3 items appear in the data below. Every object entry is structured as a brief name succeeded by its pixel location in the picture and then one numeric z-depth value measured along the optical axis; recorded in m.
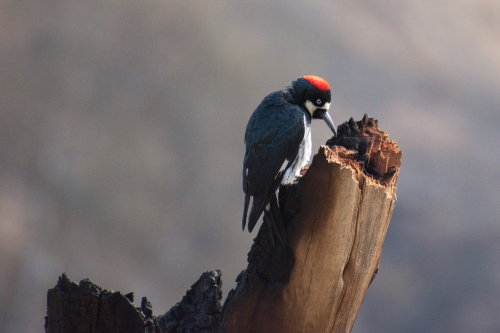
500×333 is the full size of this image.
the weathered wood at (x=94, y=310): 8.06
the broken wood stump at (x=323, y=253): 8.05
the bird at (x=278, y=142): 8.08
